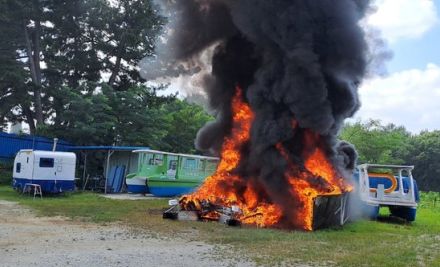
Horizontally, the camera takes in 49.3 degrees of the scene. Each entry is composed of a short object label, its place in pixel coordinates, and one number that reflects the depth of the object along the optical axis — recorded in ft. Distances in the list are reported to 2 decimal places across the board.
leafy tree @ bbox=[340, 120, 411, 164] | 165.37
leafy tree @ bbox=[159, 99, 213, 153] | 132.26
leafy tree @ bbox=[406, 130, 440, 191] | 224.94
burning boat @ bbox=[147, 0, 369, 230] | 49.03
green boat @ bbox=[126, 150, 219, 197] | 83.87
